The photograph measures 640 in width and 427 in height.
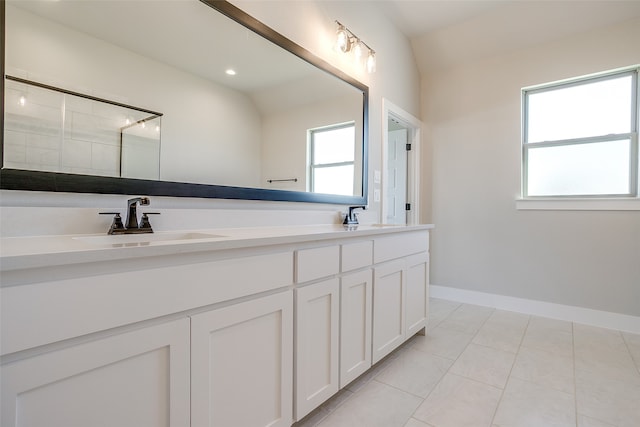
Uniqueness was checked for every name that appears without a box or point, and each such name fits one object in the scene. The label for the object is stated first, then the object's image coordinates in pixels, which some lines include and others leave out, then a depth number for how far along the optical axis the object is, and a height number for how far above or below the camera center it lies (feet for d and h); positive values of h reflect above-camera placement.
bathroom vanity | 2.07 -1.06
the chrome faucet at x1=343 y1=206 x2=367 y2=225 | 7.45 -0.07
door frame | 11.00 +1.91
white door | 11.61 +1.52
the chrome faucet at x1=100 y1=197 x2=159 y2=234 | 3.60 -0.12
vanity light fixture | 7.18 +4.25
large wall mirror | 3.31 +1.59
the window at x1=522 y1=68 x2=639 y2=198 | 8.45 +2.38
